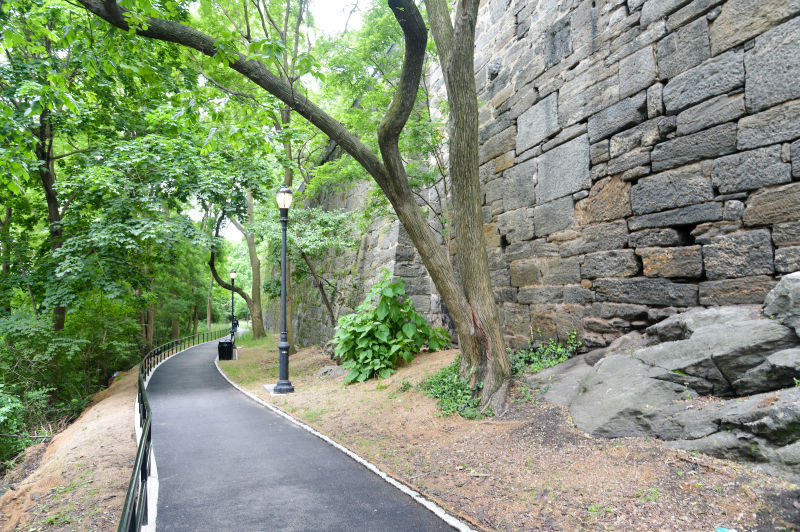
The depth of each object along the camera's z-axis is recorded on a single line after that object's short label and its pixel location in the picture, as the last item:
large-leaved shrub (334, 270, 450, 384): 9.18
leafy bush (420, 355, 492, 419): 5.89
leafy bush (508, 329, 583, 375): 6.15
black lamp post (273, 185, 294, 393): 9.77
